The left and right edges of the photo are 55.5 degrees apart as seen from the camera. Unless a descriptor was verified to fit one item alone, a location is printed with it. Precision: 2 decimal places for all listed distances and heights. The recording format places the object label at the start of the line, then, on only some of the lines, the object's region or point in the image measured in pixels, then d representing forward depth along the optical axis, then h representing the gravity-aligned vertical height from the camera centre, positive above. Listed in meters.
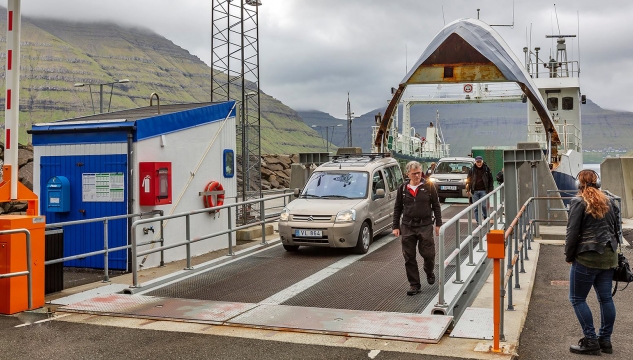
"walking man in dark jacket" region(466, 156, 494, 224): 14.50 +0.05
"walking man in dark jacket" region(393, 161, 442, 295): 8.52 -0.52
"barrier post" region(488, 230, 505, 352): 6.12 -0.71
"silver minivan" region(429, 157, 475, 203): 22.09 +0.23
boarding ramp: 7.04 -1.59
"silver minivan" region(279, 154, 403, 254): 11.57 -0.47
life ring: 13.41 -0.26
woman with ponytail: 5.98 -0.72
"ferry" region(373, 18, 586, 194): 14.86 +2.84
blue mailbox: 11.41 -0.16
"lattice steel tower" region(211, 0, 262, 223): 22.03 +5.04
